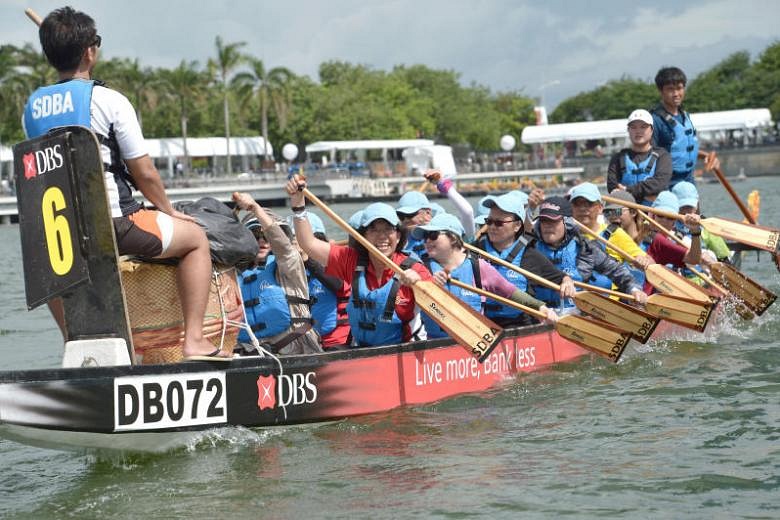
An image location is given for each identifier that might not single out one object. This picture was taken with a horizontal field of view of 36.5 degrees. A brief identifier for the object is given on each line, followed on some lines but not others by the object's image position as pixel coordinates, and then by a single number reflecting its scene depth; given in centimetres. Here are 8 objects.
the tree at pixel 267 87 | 7500
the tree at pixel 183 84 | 7112
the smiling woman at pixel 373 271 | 845
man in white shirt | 641
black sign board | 652
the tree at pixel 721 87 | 9819
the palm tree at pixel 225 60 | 7419
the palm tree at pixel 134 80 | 6956
